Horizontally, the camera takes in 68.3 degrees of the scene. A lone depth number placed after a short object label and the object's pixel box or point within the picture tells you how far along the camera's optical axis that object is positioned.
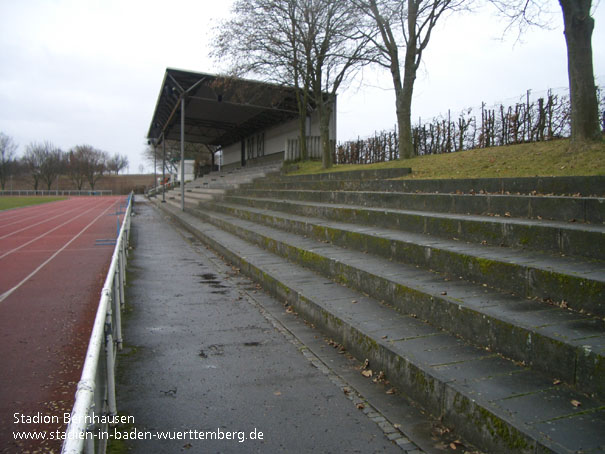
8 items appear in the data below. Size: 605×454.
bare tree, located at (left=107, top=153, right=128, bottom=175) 101.93
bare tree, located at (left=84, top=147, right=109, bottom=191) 88.88
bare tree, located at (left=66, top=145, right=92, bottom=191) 88.44
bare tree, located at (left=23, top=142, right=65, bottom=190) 84.62
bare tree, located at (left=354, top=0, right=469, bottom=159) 13.30
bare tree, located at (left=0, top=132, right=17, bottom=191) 79.56
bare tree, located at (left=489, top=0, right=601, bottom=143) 7.48
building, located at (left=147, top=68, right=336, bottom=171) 22.39
